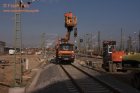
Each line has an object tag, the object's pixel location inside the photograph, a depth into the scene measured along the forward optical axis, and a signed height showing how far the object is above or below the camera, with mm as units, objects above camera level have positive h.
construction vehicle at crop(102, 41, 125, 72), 19322 -716
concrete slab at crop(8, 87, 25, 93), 10360 -2100
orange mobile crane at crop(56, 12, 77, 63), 28681 +244
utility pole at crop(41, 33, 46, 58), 35289 +360
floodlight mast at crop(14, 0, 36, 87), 11095 +247
